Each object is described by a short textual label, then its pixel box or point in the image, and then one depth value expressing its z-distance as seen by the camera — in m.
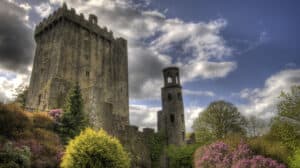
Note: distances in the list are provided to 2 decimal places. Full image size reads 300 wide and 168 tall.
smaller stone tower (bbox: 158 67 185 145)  30.80
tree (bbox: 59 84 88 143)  18.44
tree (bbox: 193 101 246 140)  32.59
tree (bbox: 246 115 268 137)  35.16
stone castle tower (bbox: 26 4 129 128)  25.81
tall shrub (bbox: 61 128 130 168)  13.05
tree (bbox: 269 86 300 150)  18.30
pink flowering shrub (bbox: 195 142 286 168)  14.66
